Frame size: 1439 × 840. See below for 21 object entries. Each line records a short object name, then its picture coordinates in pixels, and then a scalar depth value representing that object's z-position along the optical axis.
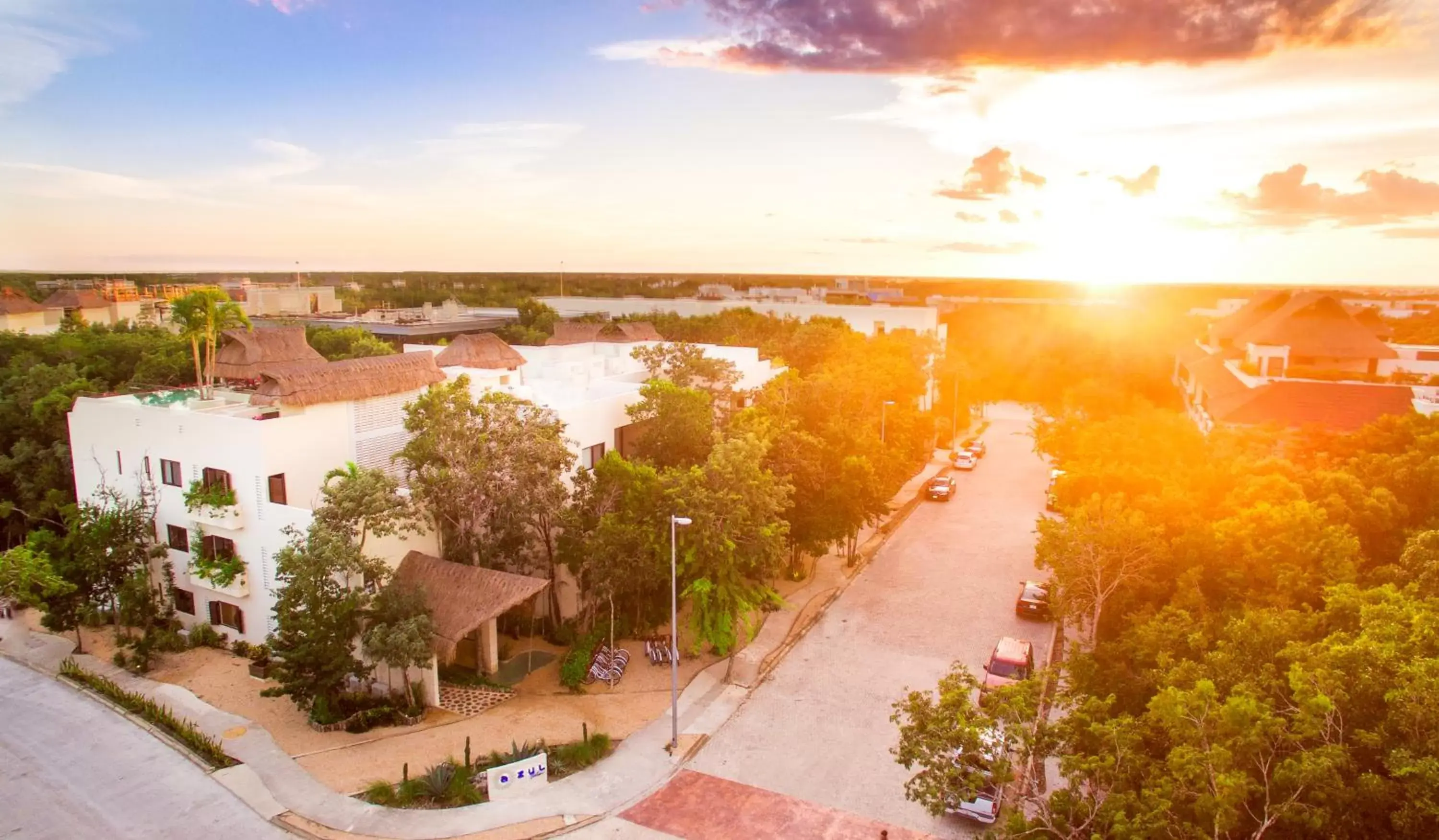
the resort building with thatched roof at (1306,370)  36.75
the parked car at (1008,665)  23.86
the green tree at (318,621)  20.81
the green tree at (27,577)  25.19
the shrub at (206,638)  26.23
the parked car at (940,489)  45.34
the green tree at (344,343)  50.28
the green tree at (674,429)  28.75
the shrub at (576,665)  23.73
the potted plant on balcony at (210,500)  24.55
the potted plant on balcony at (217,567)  24.52
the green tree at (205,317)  32.88
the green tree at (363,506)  21.67
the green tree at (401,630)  20.55
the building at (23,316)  65.88
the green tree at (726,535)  23.78
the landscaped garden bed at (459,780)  18.48
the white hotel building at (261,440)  24.59
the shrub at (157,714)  20.22
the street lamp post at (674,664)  19.95
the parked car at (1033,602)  29.02
